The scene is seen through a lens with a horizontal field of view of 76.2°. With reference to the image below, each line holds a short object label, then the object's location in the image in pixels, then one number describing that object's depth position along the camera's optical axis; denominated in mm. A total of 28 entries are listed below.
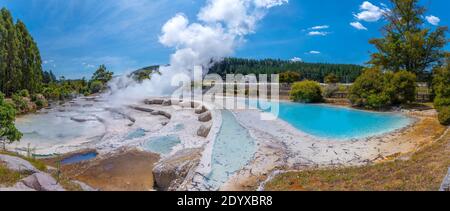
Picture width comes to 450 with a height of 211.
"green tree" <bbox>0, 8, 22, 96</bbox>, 31609
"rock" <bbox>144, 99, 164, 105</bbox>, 31897
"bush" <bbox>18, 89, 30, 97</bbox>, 32031
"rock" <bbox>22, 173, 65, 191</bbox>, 5801
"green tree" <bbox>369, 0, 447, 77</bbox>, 27578
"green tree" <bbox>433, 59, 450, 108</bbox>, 18016
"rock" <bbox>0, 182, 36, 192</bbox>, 5182
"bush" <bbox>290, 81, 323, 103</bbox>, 31438
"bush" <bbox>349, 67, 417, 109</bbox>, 24328
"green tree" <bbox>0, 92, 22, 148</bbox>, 11094
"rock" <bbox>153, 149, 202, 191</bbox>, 8862
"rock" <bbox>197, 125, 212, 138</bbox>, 14915
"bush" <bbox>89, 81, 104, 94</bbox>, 58950
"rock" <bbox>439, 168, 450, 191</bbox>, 4786
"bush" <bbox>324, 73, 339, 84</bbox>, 56688
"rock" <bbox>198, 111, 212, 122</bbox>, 19688
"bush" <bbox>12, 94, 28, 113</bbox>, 28391
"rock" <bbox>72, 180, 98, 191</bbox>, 7147
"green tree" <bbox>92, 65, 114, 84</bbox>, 66750
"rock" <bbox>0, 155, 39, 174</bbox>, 6764
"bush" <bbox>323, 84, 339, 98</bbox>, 32750
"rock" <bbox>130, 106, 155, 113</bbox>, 27644
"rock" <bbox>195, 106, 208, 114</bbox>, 24047
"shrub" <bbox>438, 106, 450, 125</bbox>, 15164
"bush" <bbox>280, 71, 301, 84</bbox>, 59675
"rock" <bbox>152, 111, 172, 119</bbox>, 24234
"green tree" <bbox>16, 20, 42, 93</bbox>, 35719
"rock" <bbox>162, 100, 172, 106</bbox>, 30469
